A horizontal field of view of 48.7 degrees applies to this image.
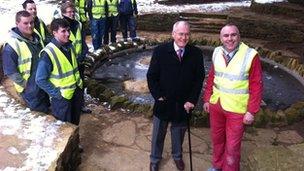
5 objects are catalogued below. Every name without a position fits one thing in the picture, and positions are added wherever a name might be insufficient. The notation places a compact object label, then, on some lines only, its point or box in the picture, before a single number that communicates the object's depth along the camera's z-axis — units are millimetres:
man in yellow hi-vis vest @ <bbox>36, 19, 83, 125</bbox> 3712
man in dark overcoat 3581
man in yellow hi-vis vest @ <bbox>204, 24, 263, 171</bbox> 3385
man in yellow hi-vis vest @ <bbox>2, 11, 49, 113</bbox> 3840
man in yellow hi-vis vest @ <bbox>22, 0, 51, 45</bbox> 4440
